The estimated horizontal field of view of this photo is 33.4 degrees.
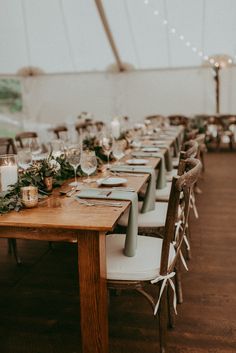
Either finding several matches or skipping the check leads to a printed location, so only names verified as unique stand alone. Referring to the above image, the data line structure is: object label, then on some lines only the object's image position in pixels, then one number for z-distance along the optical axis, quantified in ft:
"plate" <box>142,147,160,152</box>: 13.28
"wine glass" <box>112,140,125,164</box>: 10.21
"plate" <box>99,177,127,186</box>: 7.84
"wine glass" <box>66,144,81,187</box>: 7.93
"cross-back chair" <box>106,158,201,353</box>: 5.98
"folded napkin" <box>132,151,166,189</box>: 11.82
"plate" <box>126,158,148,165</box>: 10.60
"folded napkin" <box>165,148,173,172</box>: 14.52
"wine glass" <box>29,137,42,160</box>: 10.60
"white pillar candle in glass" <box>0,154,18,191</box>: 6.98
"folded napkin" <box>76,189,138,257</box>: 6.68
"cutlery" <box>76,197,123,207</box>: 6.38
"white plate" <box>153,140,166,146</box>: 15.62
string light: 30.64
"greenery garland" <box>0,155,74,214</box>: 6.20
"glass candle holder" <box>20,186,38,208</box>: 6.23
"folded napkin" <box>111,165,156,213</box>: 9.17
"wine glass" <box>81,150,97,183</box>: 7.73
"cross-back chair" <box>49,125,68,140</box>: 19.38
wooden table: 5.50
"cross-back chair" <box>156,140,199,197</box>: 8.96
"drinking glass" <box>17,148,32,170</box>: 8.05
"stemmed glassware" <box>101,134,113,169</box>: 10.34
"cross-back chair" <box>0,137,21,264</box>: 10.02
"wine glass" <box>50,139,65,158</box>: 9.75
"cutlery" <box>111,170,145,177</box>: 8.98
